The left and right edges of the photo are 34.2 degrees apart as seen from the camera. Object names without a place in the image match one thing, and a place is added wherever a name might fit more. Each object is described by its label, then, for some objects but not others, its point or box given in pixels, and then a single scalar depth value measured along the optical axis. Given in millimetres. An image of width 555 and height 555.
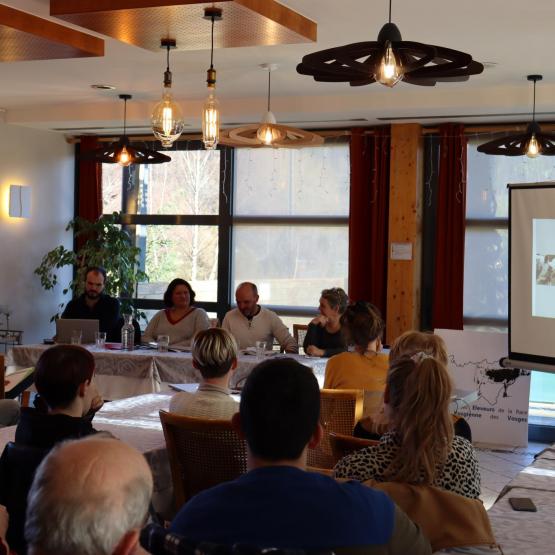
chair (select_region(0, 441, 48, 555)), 2654
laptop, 7078
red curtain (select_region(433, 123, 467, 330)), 8570
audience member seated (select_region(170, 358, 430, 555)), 1751
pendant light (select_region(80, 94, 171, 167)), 7621
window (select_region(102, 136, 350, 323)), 9328
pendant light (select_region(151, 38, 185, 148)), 5195
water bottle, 6887
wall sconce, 9406
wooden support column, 8617
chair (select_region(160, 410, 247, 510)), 3367
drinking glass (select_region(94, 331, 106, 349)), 6984
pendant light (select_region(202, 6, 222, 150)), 5146
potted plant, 9648
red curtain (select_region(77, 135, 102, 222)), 10219
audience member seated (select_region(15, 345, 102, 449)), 2812
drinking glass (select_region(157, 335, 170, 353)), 6793
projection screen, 4629
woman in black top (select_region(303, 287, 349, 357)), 6766
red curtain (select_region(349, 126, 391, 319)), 8820
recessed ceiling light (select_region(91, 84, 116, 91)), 8070
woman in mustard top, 4551
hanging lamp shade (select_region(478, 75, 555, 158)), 6773
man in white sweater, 7336
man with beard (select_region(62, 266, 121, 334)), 7762
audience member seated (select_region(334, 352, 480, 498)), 2502
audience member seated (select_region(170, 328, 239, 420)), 3668
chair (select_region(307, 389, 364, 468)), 4141
